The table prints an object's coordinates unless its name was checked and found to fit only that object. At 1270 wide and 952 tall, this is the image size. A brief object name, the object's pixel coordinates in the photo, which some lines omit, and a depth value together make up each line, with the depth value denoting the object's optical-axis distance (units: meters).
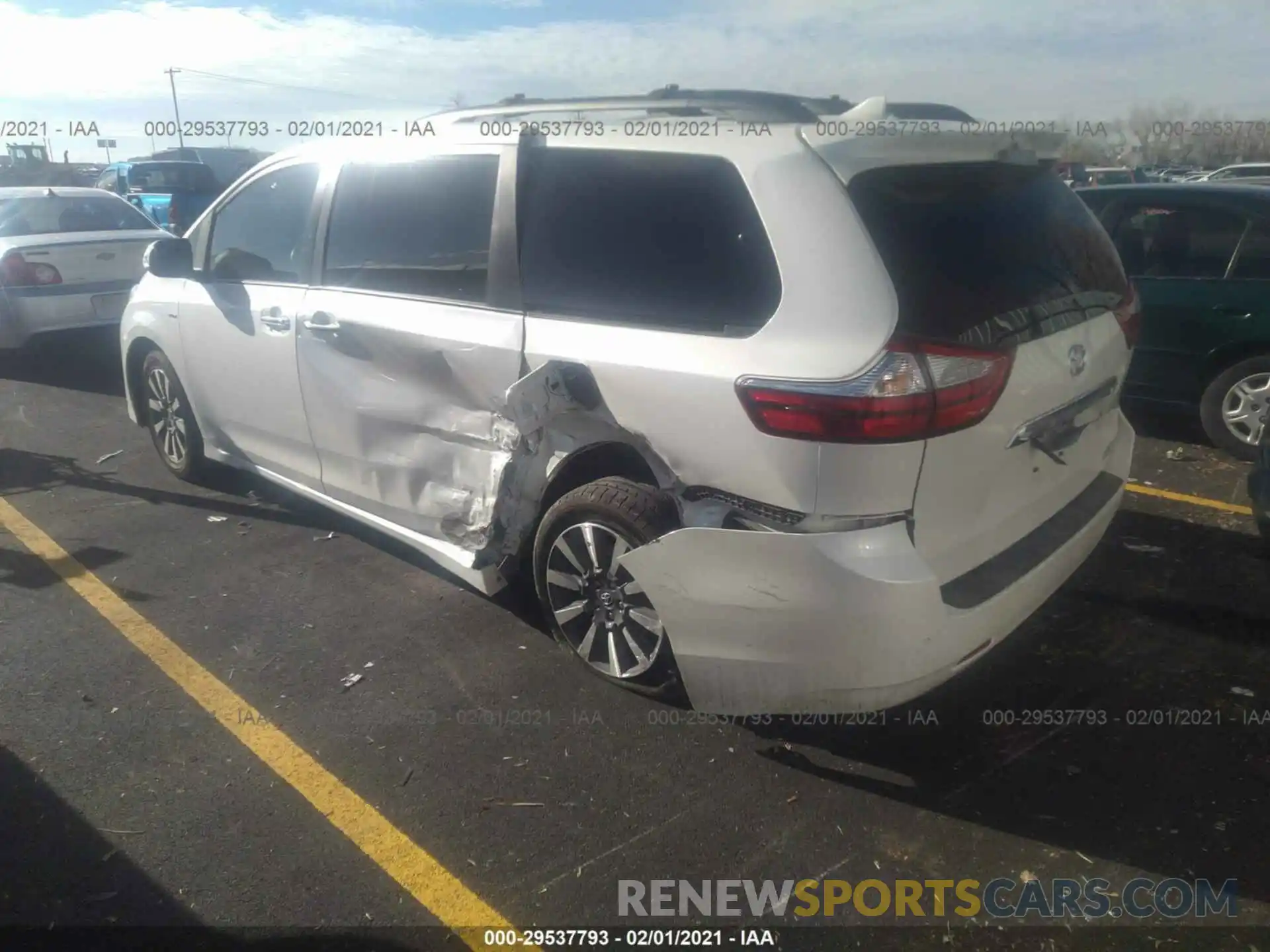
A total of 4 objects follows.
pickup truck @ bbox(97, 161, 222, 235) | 17.06
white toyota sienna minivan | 2.67
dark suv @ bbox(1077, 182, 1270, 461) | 5.62
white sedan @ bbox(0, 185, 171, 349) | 8.19
